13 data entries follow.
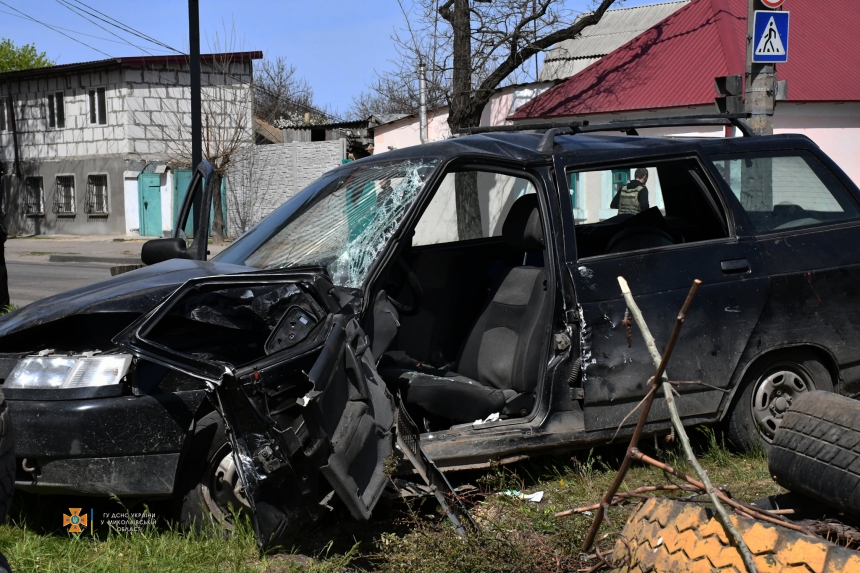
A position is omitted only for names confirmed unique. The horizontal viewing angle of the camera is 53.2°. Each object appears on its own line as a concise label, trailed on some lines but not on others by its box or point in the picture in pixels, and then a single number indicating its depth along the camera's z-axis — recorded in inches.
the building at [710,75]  625.6
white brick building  1079.0
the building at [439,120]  774.5
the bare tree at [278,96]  1955.0
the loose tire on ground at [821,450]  107.1
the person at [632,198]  216.5
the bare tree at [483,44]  532.4
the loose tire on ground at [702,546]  90.2
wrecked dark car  132.0
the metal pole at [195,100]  376.8
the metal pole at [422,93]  575.5
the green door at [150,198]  1079.0
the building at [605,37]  919.7
